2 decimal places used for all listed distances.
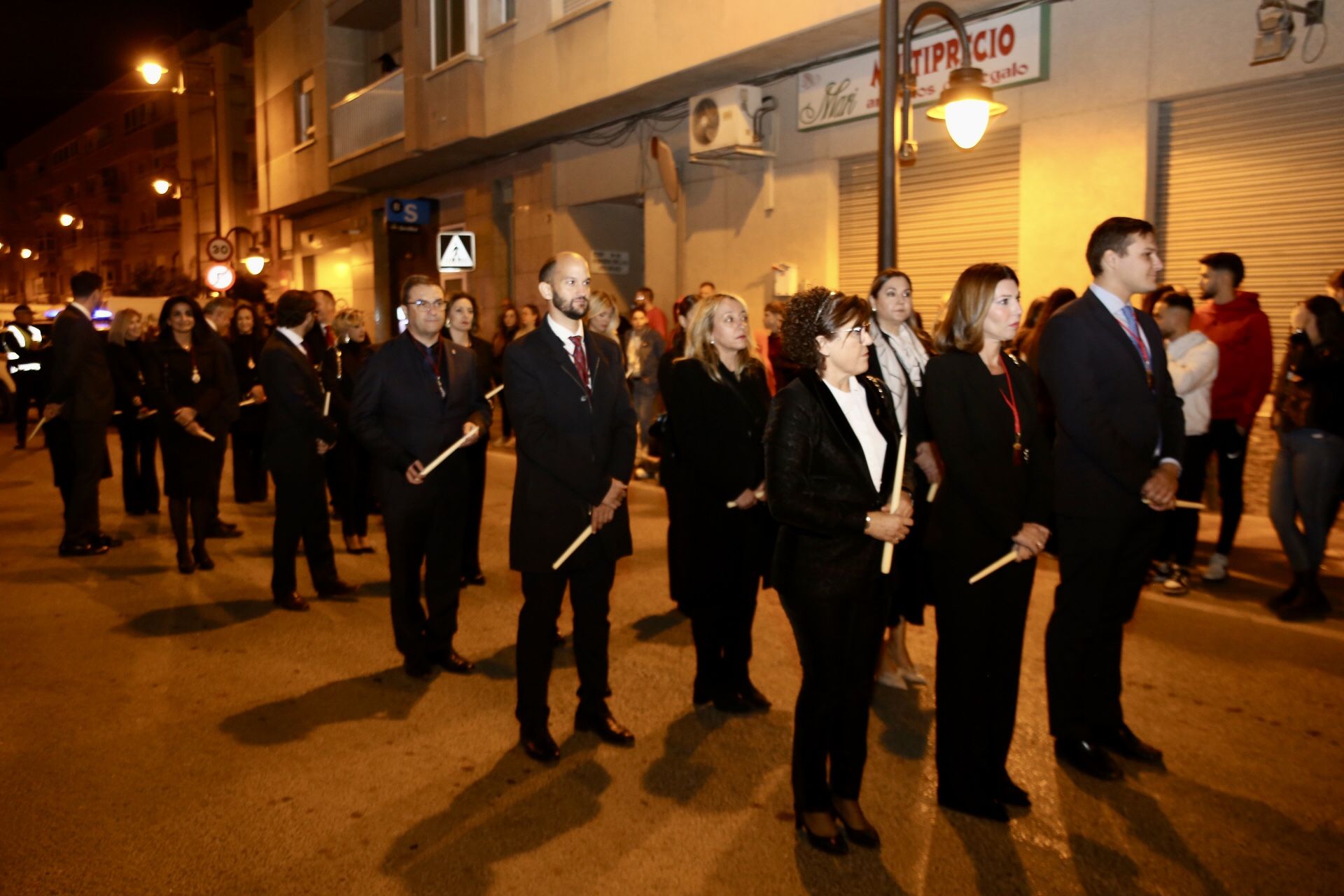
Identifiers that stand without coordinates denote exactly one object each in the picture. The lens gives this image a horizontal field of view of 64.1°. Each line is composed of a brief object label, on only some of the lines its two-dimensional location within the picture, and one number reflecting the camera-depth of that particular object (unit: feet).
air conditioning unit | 47.88
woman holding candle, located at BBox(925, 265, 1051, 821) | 13.07
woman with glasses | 12.09
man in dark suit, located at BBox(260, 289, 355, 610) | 23.91
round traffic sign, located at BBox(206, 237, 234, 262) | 81.87
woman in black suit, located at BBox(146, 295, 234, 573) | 27.22
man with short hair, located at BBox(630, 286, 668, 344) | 49.57
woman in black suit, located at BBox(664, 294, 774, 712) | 16.76
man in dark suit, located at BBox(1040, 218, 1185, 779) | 14.47
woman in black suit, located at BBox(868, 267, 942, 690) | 15.78
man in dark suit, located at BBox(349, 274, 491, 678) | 18.97
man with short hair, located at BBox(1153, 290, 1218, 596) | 23.91
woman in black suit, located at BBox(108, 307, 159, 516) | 33.17
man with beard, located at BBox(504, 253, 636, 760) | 15.33
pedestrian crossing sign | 54.34
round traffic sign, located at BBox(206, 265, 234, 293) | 78.33
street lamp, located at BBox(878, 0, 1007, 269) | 26.99
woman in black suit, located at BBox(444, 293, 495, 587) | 24.99
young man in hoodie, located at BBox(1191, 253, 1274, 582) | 25.27
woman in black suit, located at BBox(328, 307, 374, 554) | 29.76
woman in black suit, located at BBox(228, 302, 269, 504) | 35.96
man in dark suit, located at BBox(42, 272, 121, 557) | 29.60
